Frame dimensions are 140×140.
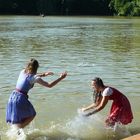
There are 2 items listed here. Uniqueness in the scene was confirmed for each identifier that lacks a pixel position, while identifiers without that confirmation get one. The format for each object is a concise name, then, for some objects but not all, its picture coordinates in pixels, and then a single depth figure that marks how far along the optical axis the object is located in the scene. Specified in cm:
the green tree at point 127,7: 11269
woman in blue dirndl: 994
